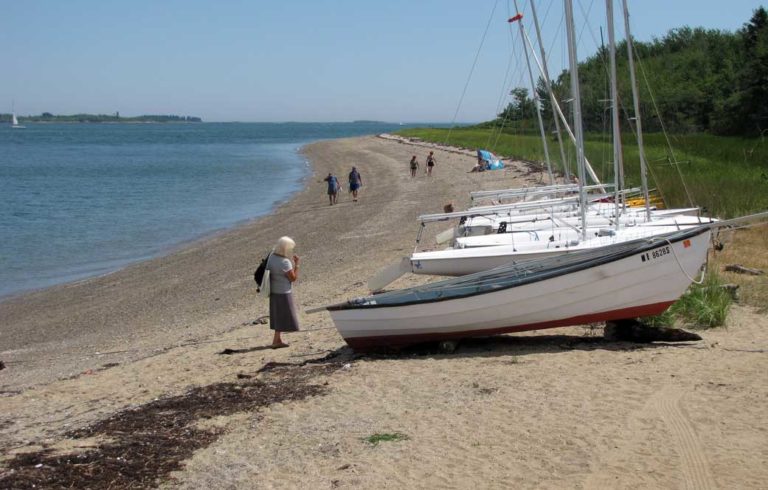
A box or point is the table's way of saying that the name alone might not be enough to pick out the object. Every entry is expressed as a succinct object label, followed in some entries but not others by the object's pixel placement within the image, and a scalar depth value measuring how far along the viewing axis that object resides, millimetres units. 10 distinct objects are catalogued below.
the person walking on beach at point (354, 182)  37281
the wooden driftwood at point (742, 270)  14353
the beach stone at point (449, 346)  11039
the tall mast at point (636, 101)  14418
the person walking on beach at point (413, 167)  46597
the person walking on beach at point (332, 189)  36938
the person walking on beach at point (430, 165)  46062
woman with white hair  11695
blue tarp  43500
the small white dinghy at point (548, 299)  10633
